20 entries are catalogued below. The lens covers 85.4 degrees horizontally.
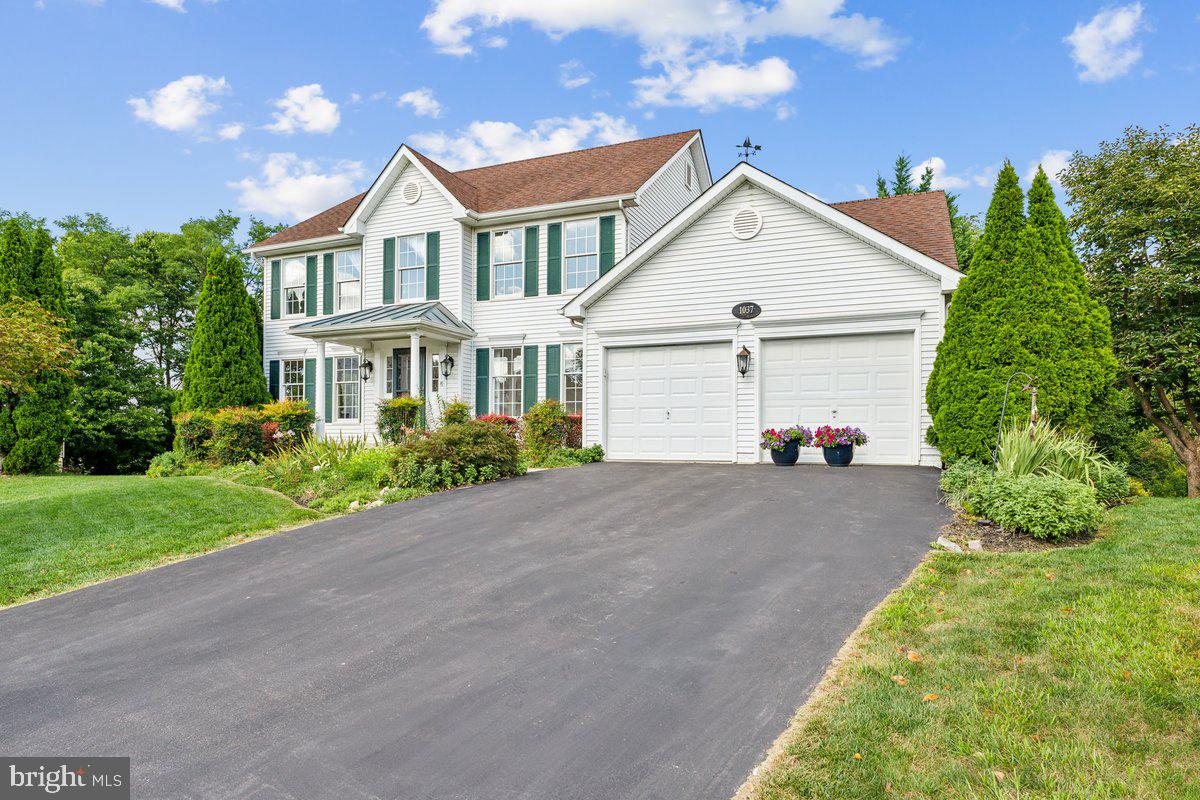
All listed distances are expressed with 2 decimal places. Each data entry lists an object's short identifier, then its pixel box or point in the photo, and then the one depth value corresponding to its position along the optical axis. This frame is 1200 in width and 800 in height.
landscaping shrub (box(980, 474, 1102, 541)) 6.33
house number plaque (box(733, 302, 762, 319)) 12.29
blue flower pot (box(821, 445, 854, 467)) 11.38
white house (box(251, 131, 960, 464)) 11.62
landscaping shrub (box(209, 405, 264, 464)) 14.52
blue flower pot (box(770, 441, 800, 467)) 11.76
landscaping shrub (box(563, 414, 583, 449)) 14.76
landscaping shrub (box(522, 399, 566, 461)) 14.33
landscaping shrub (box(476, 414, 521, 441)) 13.74
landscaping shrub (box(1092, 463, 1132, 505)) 7.98
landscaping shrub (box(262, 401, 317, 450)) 14.88
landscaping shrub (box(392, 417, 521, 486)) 10.68
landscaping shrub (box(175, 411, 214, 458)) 15.55
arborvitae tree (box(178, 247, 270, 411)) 17.97
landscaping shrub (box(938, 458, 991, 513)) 7.51
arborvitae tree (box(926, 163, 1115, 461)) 8.73
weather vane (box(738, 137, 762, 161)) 13.06
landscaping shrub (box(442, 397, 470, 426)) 14.84
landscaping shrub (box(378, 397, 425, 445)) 15.77
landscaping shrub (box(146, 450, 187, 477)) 14.71
